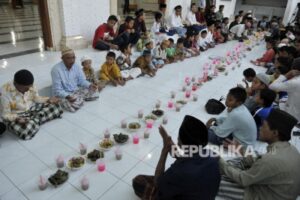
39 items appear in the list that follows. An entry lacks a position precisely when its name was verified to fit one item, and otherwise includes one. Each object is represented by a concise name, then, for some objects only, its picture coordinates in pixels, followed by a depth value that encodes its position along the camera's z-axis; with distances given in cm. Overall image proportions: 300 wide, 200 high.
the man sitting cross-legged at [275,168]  145
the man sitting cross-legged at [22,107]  262
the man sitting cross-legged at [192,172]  128
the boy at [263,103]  262
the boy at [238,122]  240
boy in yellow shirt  422
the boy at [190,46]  663
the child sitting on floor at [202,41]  729
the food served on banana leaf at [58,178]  211
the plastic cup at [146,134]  285
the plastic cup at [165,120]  322
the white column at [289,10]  1363
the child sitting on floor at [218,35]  852
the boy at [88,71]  386
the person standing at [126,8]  1082
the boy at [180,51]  605
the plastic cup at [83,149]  251
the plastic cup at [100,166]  231
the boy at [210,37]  778
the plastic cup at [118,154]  247
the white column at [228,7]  1139
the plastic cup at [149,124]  309
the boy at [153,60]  525
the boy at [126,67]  465
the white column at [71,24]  488
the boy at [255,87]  306
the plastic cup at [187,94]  407
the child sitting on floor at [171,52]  584
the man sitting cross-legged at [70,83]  328
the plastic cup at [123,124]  305
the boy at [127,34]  556
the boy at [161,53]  554
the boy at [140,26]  626
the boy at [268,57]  607
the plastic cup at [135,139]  276
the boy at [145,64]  493
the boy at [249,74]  371
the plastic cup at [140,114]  331
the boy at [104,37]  528
